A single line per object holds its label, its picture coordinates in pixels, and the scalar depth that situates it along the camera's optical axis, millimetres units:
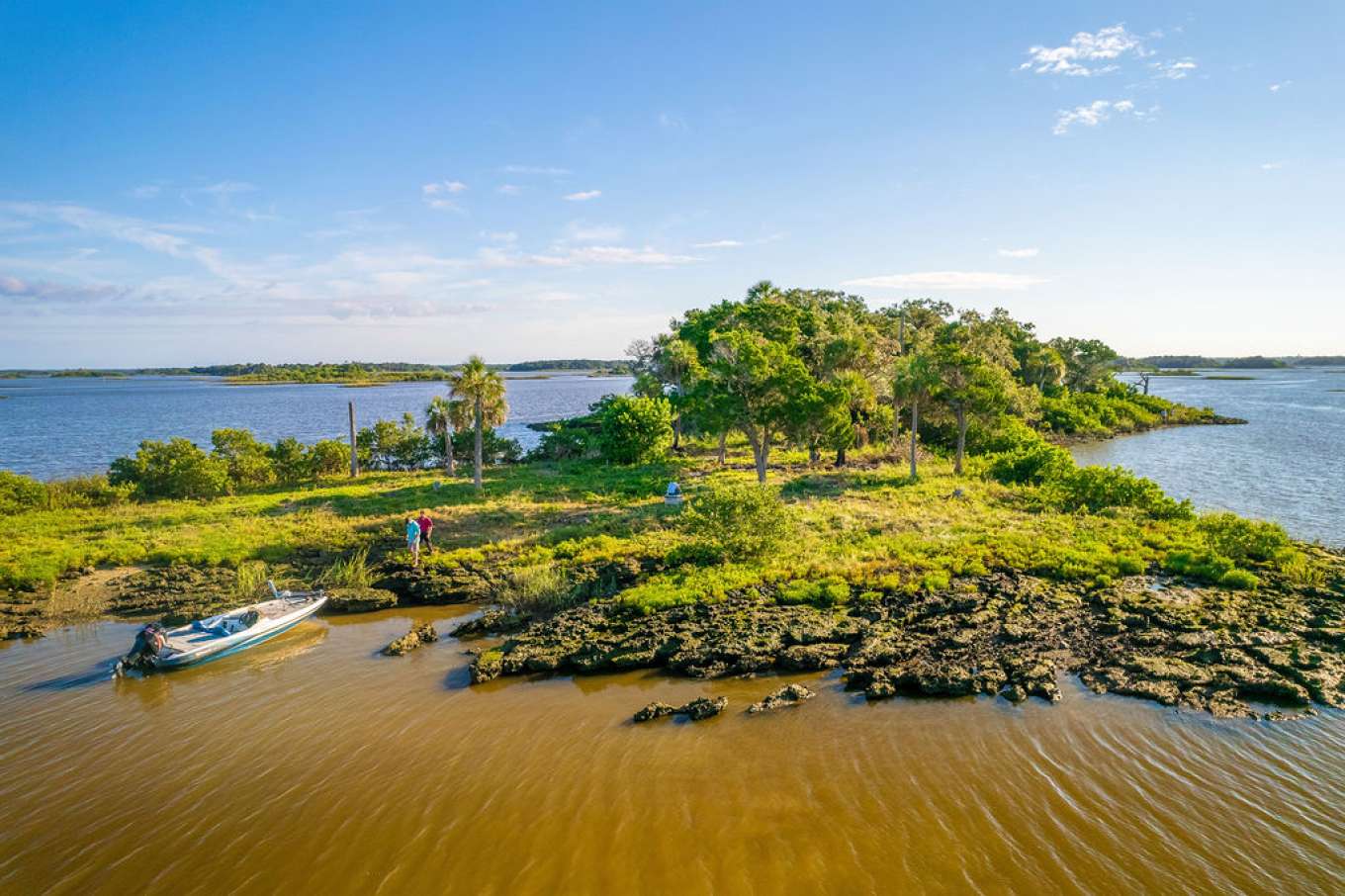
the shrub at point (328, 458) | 41906
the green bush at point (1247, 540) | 21125
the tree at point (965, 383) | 36312
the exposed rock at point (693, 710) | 13055
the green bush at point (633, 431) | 42688
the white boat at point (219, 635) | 15383
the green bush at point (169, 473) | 34812
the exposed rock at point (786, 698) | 13390
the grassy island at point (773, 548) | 15469
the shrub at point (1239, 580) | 19203
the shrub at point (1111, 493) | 26906
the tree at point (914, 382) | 36312
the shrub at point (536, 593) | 19094
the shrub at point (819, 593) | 18609
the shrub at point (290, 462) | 40469
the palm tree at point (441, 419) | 42003
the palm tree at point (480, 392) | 35281
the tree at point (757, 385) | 33406
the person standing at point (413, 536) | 22859
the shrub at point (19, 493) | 30984
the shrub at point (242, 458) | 38416
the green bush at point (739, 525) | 22125
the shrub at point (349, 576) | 21219
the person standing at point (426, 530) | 24172
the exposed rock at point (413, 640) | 16562
